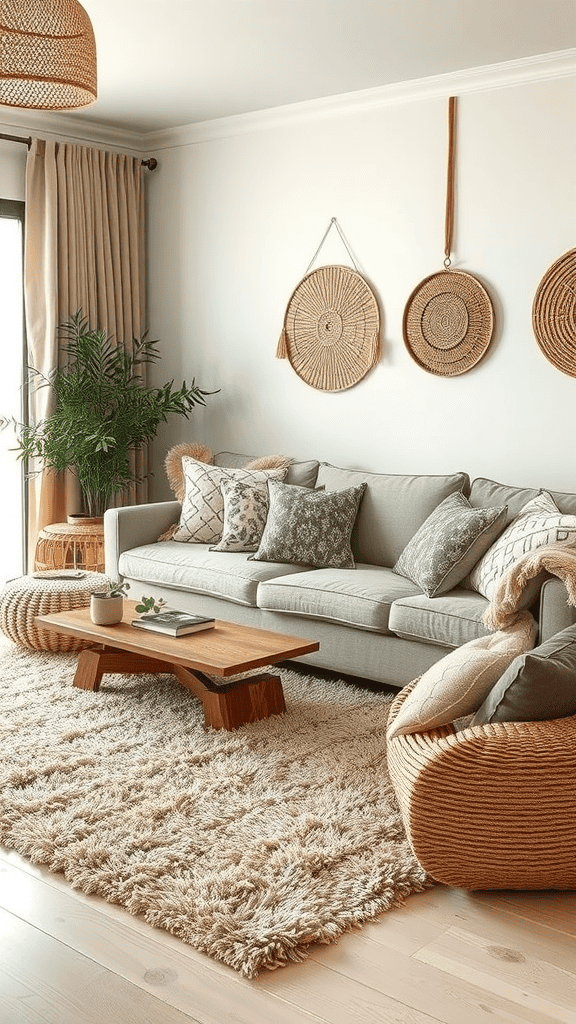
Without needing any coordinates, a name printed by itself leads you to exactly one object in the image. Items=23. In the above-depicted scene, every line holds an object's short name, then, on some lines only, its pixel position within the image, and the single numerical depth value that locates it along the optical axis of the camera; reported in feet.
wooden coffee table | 11.73
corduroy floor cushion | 7.91
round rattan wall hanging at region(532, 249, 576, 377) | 14.74
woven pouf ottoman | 14.90
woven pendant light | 9.59
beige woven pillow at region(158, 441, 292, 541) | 17.43
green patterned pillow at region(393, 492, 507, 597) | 13.19
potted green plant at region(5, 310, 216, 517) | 18.30
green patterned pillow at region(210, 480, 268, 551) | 16.11
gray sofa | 12.82
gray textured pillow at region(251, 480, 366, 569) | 15.17
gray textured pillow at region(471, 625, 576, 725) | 8.21
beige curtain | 19.04
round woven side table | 18.20
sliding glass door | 19.10
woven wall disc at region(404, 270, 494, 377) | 15.71
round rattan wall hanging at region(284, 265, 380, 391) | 17.26
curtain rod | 20.43
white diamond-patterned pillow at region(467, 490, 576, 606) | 12.02
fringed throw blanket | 10.32
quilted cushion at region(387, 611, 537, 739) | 8.81
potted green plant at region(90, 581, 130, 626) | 13.09
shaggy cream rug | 7.94
